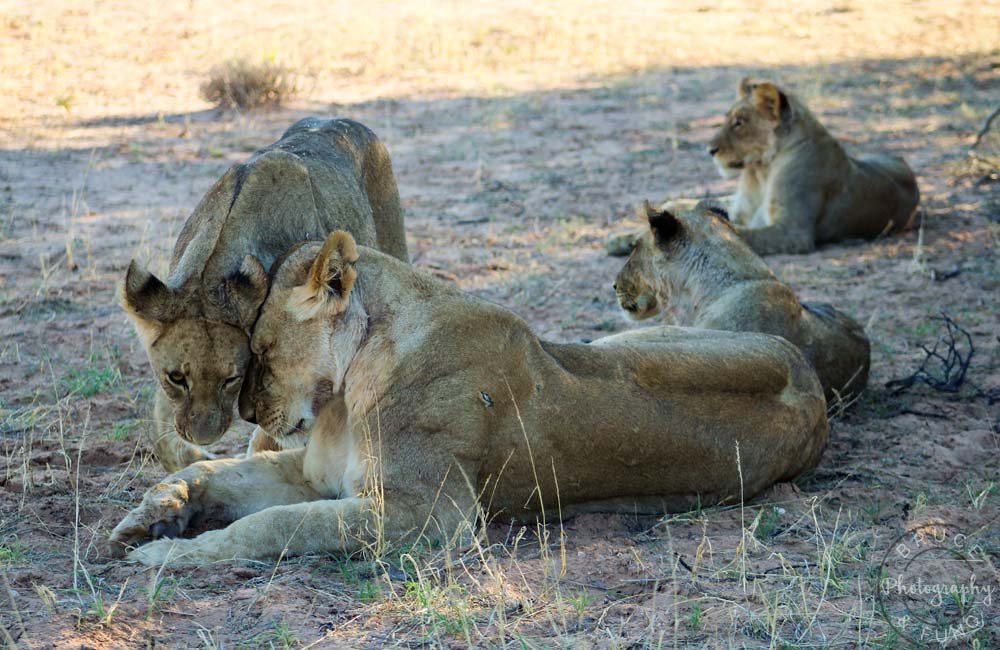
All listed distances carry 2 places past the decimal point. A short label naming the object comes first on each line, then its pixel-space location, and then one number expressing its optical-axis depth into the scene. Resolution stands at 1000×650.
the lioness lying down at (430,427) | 8.02
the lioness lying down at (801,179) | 17.73
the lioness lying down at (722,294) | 11.52
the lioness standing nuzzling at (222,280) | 8.34
